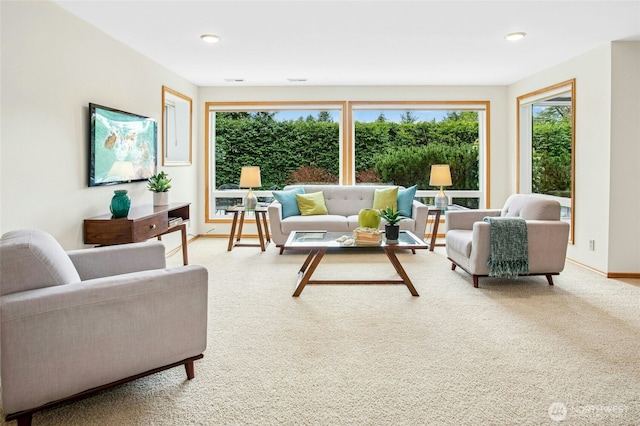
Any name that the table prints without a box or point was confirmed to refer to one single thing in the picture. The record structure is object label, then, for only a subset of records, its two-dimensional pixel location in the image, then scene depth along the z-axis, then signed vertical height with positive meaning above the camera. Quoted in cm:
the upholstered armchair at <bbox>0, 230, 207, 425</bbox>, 187 -55
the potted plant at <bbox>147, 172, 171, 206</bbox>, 493 +7
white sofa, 594 -34
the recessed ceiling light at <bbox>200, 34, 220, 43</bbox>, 434 +147
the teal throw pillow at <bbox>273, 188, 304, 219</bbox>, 625 -8
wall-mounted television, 398 +48
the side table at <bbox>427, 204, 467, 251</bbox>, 620 -33
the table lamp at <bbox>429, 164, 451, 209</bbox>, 657 +23
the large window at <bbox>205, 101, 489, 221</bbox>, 730 +77
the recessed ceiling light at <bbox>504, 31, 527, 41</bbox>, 429 +147
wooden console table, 381 -26
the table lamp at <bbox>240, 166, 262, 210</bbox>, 651 +23
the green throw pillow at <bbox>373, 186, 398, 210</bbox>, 640 -5
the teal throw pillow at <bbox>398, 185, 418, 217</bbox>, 626 -7
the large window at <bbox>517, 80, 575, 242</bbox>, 553 +66
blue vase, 390 -7
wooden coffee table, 400 -43
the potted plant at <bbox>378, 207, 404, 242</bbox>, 421 -28
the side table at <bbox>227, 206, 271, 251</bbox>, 616 -41
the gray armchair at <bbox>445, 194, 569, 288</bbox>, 420 -43
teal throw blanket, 415 -46
